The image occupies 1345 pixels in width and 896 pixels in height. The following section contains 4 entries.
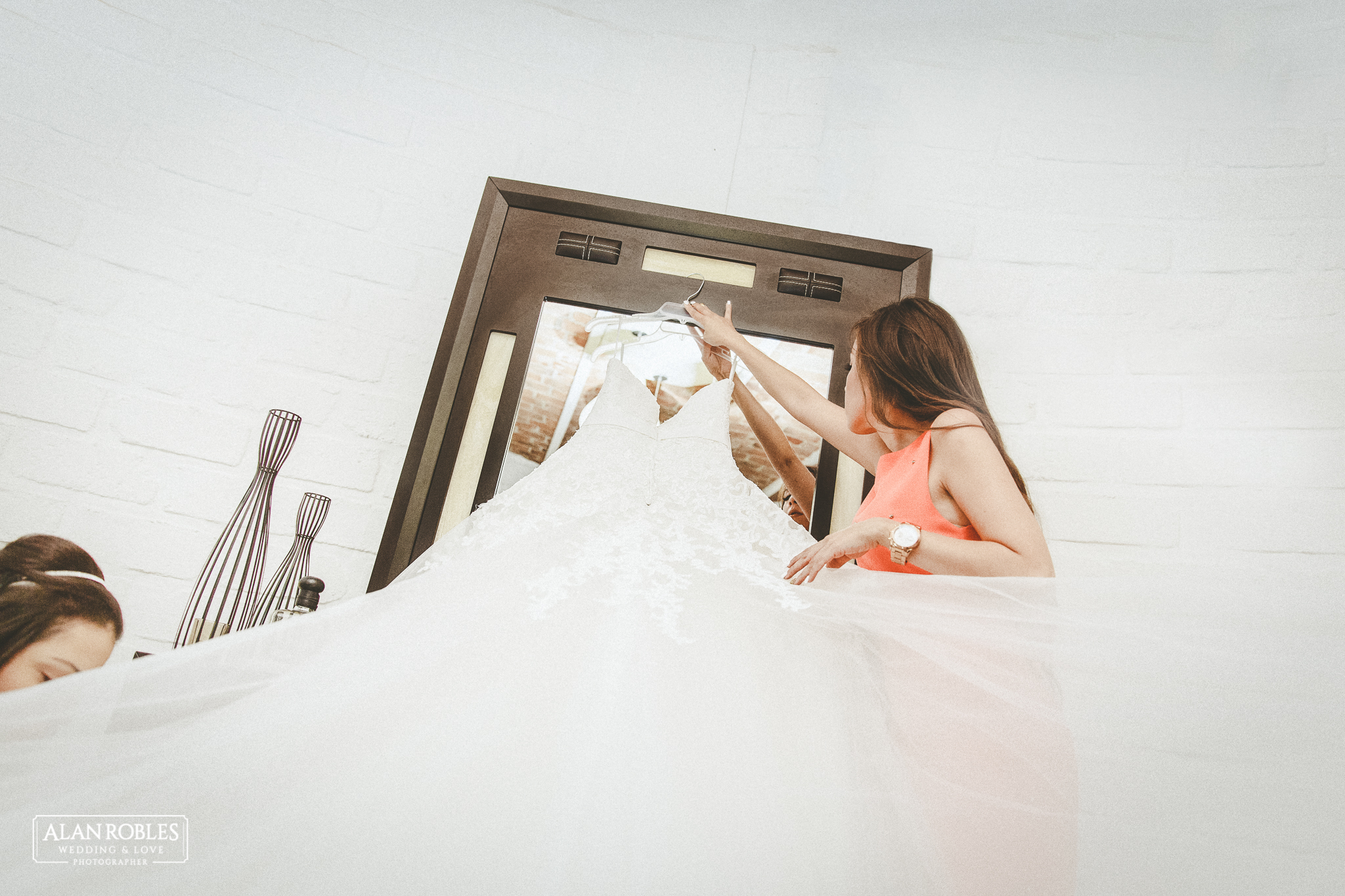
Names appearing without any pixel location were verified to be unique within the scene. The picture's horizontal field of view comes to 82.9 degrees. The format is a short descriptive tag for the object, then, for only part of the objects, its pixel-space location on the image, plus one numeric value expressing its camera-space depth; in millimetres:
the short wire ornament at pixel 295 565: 1290
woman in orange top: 932
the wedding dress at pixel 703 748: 534
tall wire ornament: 1272
